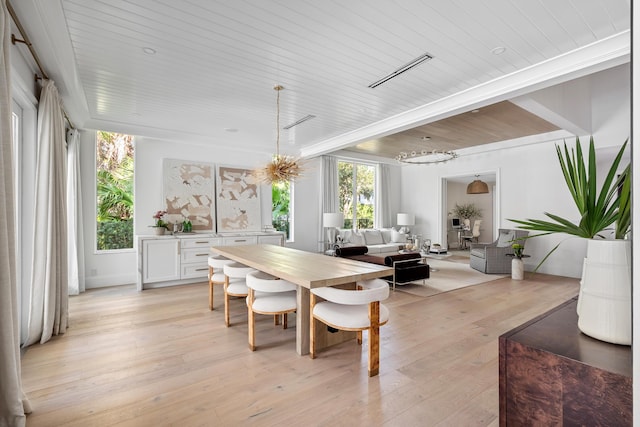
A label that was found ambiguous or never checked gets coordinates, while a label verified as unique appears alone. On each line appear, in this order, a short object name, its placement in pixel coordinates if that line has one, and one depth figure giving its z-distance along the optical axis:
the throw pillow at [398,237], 8.13
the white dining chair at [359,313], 2.33
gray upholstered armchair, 6.18
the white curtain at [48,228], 2.92
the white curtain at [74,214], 4.52
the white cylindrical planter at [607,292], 1.13
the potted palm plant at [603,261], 1.14
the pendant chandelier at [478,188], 8.42
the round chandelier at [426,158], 5.91
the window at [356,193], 8.42
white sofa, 7.28
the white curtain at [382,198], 8.98
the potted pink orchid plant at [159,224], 5.28
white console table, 5.00
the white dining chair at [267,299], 2.76
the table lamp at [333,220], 6.86
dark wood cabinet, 1.01
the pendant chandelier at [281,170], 3.78
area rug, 4.98
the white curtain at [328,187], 7.62
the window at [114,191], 5.34
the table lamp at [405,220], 8.48
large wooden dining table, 2.50
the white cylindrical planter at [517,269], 5.76
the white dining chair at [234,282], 3.26
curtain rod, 2.15
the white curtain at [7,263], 1.69
